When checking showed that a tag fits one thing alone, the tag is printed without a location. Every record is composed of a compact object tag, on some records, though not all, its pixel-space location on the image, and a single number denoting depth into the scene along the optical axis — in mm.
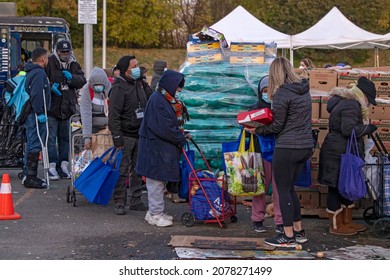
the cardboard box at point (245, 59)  16606
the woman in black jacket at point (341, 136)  13087
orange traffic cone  14345
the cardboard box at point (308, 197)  14932
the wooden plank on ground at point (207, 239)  12182
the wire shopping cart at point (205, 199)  13722
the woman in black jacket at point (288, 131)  11969
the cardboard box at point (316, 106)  15164
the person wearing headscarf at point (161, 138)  13368
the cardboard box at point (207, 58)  16642
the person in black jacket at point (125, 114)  14638
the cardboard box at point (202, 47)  16740
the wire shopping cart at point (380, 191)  13233
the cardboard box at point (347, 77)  15799
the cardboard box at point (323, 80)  15885
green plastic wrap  16361
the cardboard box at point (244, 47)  16667
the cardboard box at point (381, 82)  16031
